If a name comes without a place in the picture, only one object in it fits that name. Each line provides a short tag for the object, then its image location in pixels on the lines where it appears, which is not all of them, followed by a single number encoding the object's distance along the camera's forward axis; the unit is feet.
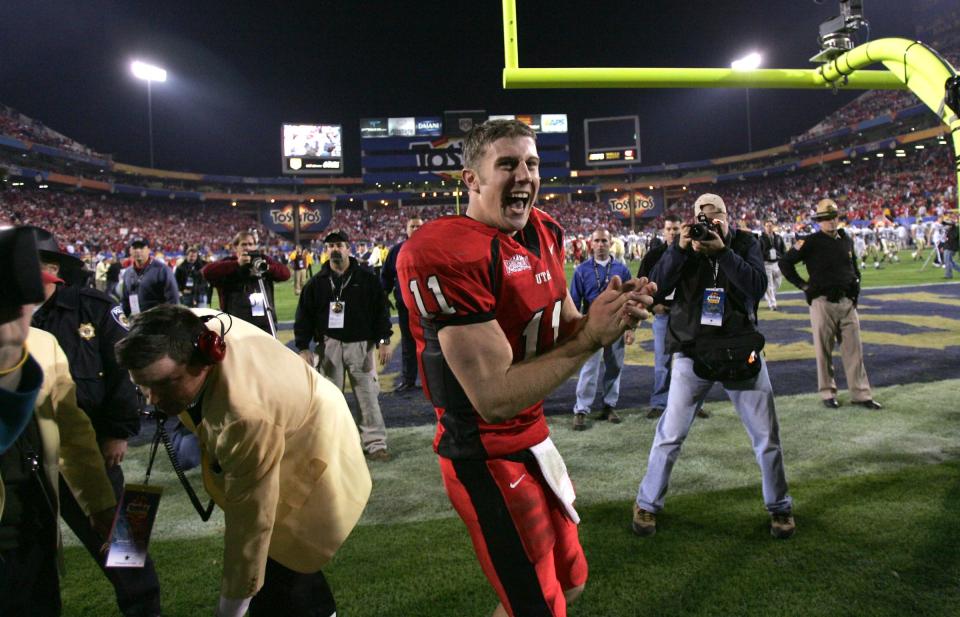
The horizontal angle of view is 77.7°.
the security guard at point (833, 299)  21.83
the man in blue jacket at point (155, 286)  24.34
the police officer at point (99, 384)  9.48
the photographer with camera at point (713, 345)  12.54
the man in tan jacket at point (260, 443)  6.38
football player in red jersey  5.52
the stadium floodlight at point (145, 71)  178.91
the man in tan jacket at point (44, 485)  7.55
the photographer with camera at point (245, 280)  20.54
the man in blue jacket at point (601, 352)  21.57
